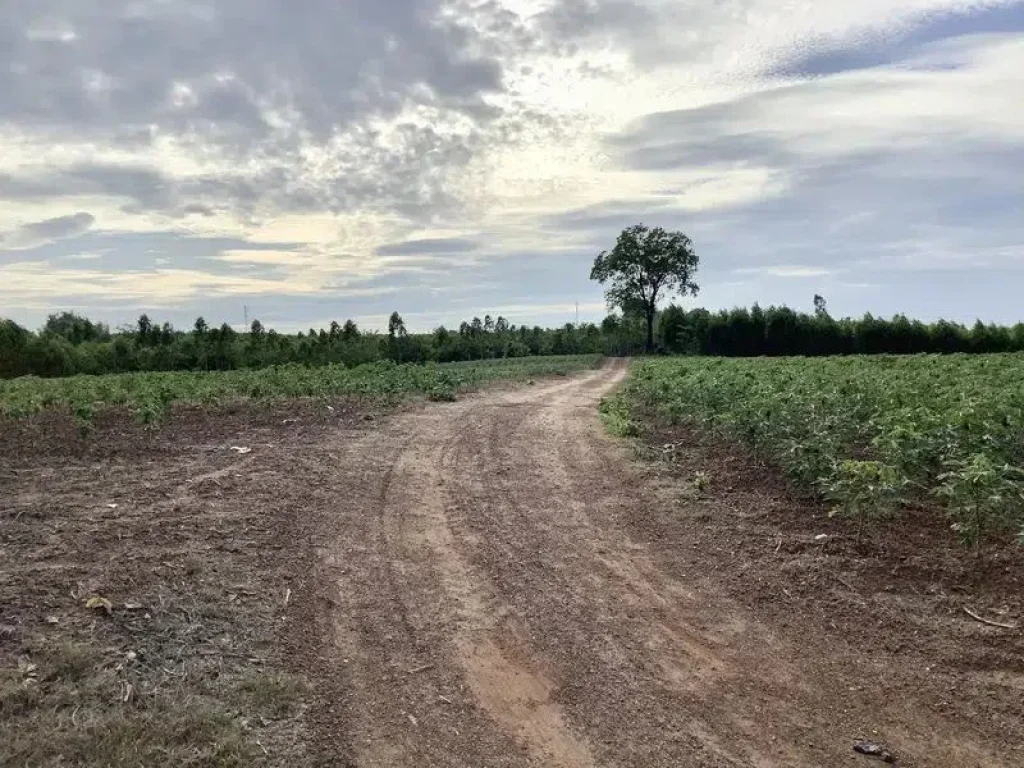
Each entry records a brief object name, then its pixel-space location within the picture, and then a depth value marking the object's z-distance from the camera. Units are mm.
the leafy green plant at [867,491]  6391
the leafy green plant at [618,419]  12482
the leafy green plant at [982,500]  5816
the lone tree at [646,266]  63594
